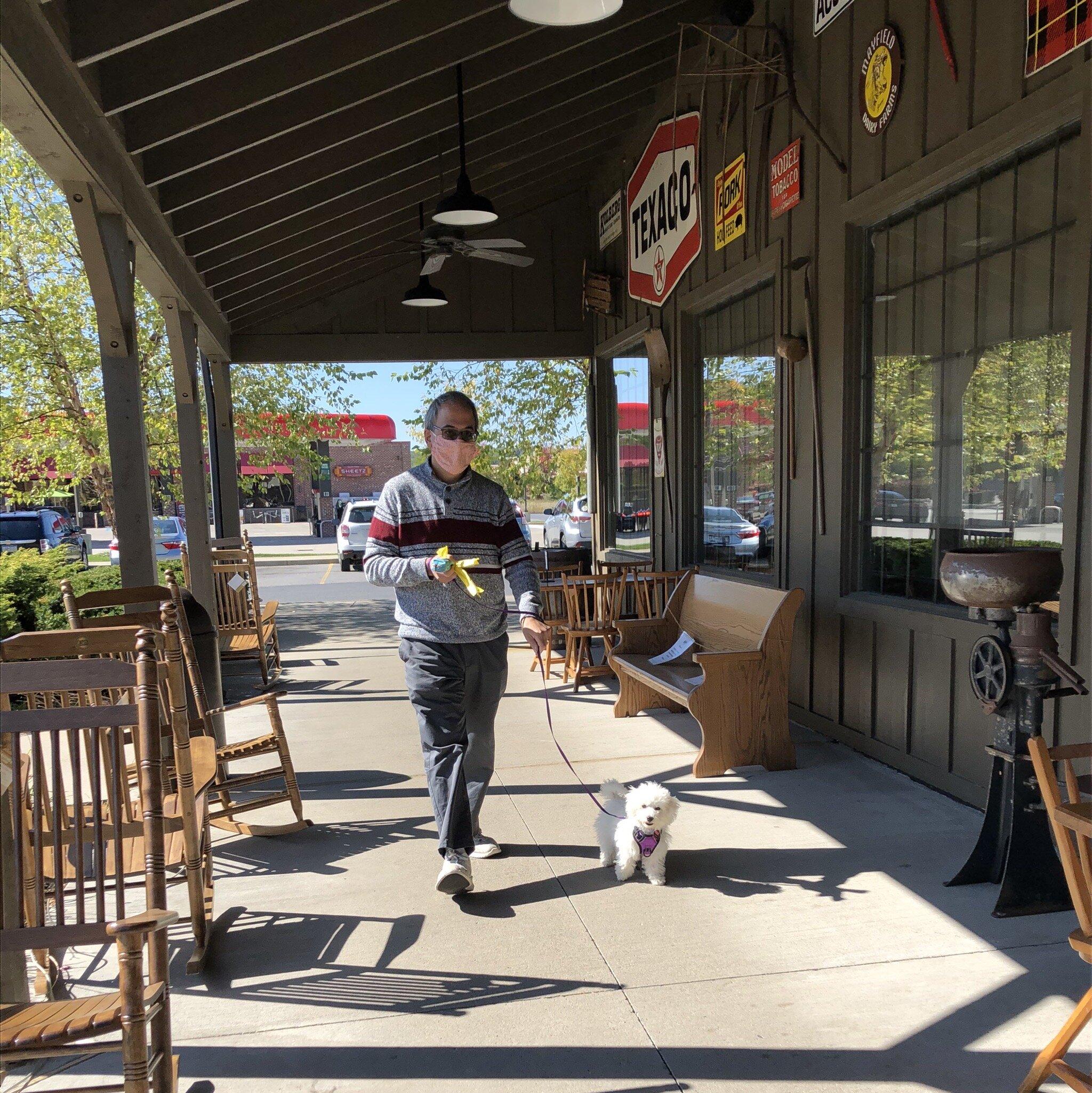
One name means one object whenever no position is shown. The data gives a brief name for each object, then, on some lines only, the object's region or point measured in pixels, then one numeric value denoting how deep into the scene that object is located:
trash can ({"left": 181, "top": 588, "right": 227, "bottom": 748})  4.71
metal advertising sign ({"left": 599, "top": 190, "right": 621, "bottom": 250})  9.05
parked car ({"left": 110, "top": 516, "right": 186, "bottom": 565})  19.98
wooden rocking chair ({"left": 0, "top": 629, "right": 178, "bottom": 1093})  1.75
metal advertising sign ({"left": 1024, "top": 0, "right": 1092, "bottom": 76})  3.19
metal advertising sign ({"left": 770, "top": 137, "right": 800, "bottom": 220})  5.34
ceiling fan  7.09
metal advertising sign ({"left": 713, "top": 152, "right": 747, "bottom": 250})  6.09
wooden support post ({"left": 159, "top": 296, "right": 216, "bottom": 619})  6.27
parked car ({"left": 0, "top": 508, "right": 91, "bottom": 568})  17.77
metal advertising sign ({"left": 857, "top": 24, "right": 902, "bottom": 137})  4.30
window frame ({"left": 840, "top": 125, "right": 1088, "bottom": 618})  4.55
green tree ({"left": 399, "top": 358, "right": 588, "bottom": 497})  14.51
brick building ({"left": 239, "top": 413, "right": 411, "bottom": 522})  38.81
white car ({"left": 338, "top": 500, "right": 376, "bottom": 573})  18.97
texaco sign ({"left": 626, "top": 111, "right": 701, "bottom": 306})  7.02
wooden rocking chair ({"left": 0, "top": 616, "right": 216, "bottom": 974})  2.76
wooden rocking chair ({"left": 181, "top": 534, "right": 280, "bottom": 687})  7.35
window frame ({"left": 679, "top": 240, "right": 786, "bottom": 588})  5.62
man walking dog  3.33
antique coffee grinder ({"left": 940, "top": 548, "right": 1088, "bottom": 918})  2.96
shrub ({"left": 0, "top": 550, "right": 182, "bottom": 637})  7.38
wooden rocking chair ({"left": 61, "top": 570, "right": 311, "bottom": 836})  3.70
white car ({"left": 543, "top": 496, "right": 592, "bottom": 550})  18.98
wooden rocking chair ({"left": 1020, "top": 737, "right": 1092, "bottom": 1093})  1.93
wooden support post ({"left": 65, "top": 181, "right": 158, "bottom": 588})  3.92
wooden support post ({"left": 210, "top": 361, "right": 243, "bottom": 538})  9.62
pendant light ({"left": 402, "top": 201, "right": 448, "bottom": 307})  8.48
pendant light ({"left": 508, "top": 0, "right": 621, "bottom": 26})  3.79
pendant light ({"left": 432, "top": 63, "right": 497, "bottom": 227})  6.15
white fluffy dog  3.23
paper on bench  5.67
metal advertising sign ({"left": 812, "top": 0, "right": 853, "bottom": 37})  4.76
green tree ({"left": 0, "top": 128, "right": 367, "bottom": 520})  10.70
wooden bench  4.58
